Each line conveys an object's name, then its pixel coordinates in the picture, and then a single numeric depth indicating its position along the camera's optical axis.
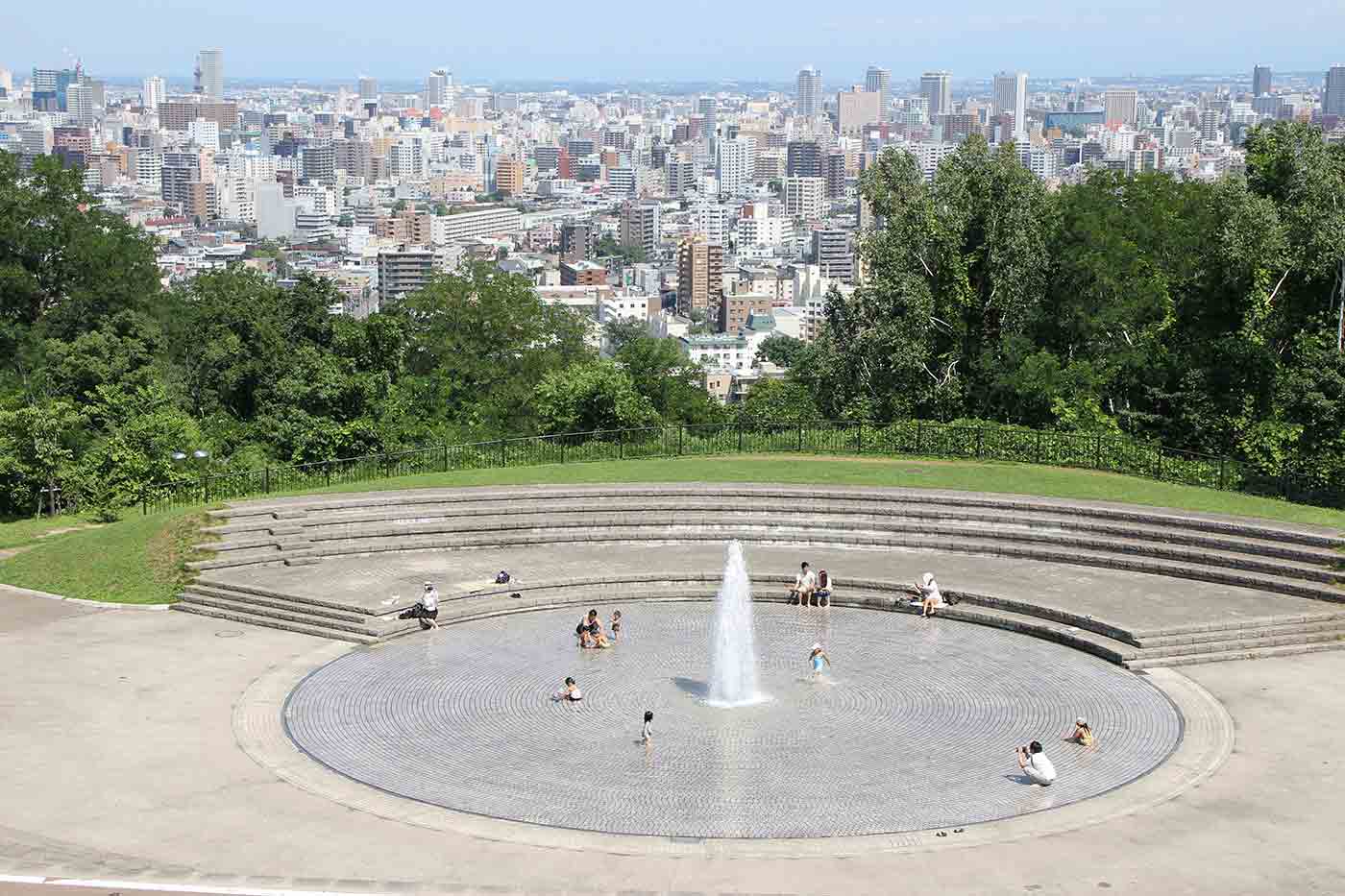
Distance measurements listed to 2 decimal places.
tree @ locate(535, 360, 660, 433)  46.62
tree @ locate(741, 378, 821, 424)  50.13
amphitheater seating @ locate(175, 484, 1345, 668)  30.50
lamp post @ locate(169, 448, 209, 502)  41.19
